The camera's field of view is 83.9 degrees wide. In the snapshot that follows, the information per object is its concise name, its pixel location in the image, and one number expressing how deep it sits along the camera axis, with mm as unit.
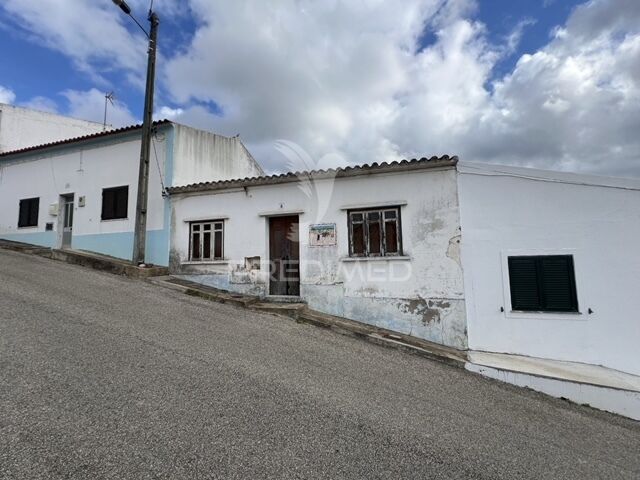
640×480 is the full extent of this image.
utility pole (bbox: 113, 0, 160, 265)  10008
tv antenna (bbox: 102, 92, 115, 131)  17406
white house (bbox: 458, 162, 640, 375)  6270
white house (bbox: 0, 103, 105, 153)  14617
